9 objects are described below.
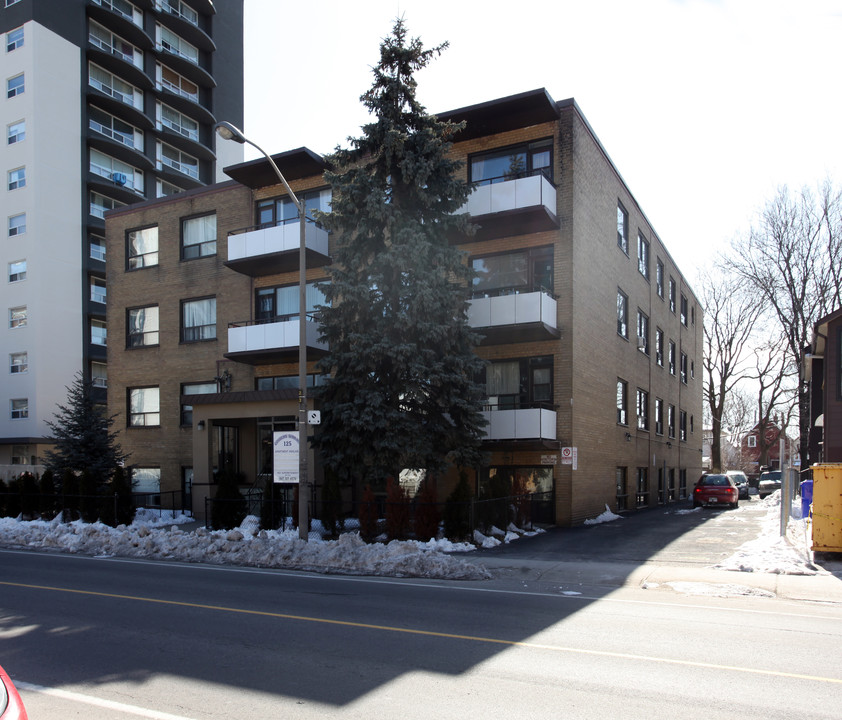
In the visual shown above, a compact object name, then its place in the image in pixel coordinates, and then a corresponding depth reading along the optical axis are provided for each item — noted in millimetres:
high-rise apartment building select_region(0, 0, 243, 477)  38500
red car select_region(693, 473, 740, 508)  28828
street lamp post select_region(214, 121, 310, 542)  15805
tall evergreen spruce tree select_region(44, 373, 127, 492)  23609
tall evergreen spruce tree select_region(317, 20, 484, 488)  17312
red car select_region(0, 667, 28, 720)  3191
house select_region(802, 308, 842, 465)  21703
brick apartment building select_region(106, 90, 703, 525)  20719
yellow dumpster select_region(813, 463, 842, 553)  13688
